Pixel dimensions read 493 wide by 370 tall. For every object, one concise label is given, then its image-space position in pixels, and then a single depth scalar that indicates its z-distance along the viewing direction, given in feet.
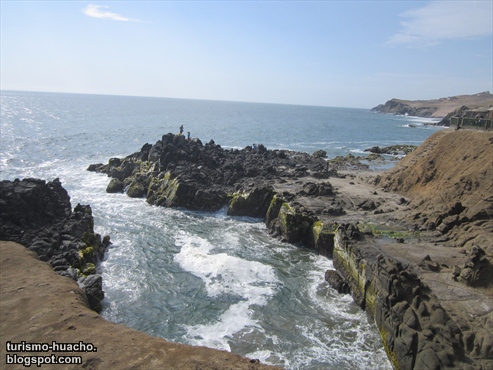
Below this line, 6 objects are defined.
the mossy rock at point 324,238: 98.43
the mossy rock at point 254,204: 129.70
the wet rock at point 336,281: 78.74
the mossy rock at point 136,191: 151.74
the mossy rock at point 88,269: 78.43
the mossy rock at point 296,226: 106.73
